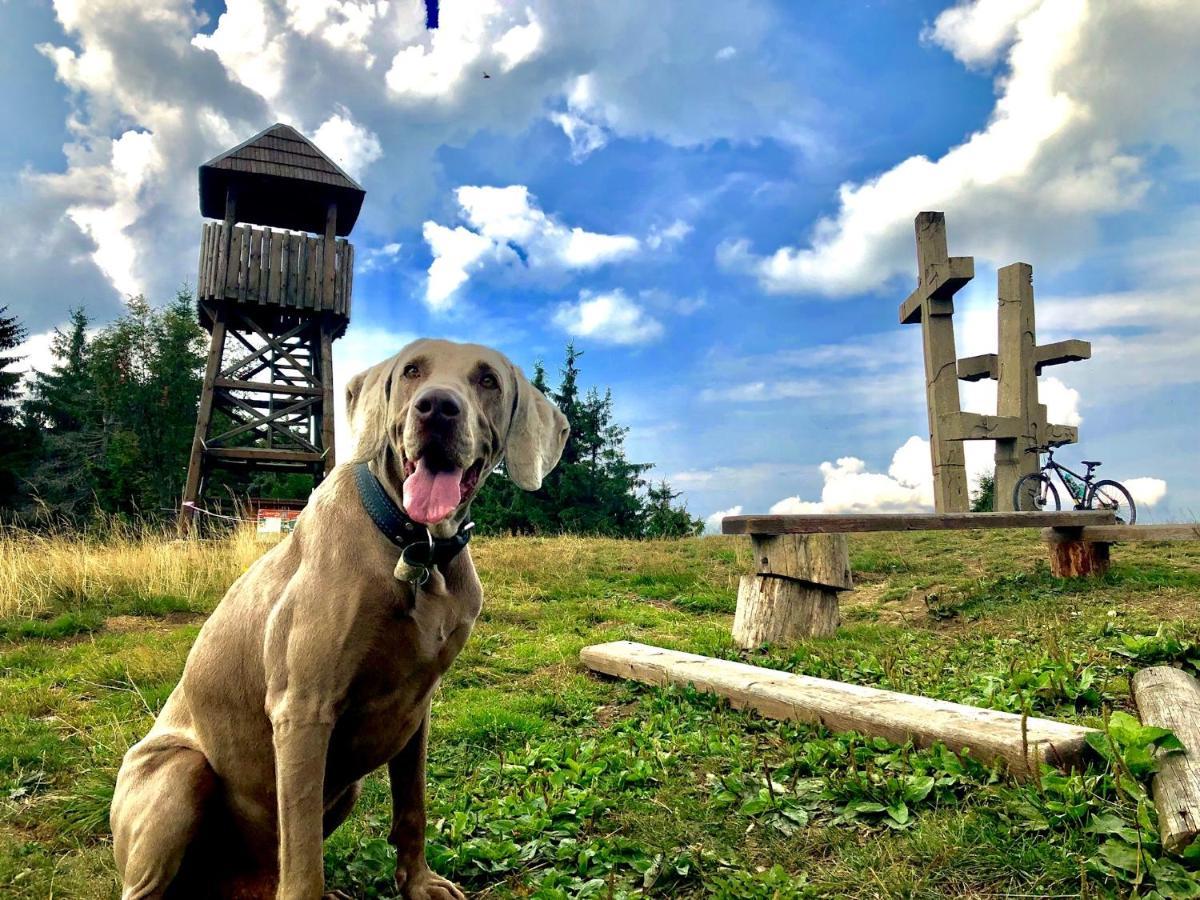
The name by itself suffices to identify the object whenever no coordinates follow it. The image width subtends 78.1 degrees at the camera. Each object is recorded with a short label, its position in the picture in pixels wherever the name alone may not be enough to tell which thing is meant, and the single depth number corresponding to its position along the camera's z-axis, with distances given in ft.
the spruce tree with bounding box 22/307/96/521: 96.07
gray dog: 6.64
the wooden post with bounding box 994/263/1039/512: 31.09
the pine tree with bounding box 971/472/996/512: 63.21
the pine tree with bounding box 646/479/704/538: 75.72
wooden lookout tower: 54.03
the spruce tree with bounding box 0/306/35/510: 94.89
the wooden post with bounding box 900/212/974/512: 29.81
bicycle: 31.53
